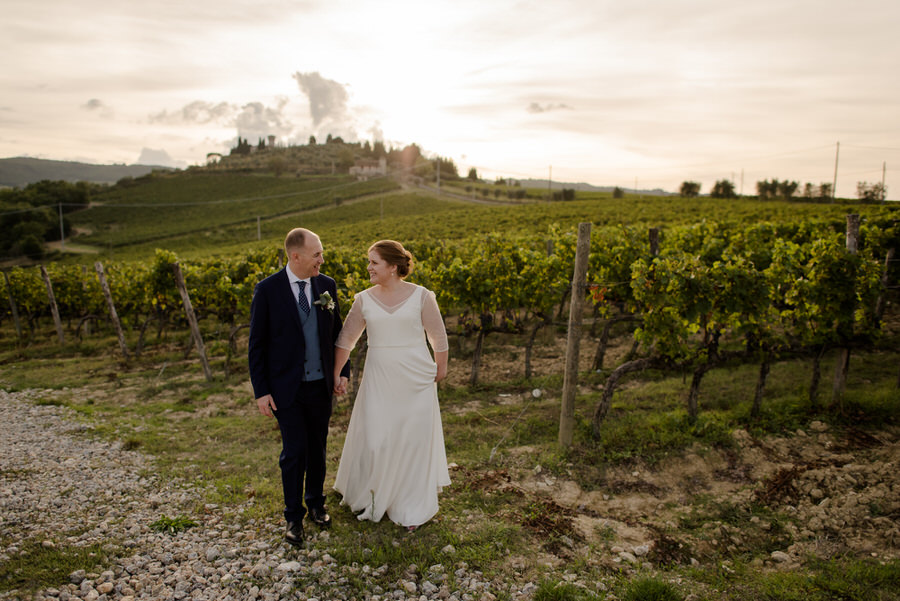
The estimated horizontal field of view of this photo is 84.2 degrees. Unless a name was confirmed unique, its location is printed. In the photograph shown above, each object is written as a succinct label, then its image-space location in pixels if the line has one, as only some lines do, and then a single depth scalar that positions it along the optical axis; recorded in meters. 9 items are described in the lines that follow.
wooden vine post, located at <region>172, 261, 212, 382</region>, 10.24
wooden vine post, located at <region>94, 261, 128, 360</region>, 12.18
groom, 3.74
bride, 4.04
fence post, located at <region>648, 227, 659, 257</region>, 9.39
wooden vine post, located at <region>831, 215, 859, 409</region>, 7.08
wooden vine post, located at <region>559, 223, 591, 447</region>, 6.08
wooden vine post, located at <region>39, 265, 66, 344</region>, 15.07
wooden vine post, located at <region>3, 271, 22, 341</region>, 15.89
